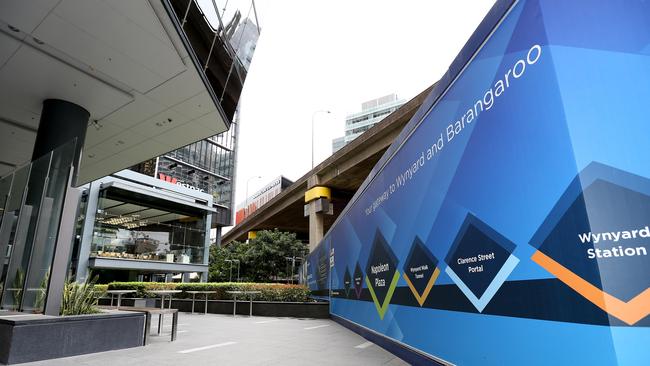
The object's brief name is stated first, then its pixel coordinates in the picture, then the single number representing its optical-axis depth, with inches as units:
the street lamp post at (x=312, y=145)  1423.6
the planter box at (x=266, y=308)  496.7
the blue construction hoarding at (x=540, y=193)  71.1
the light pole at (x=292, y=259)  1223.5
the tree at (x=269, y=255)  1197.7
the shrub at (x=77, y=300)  240.4
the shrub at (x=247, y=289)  561.9
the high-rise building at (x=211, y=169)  2225.6
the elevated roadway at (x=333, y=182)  774.5
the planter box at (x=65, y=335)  186.5
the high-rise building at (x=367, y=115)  4154.8
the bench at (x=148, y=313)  251.6
